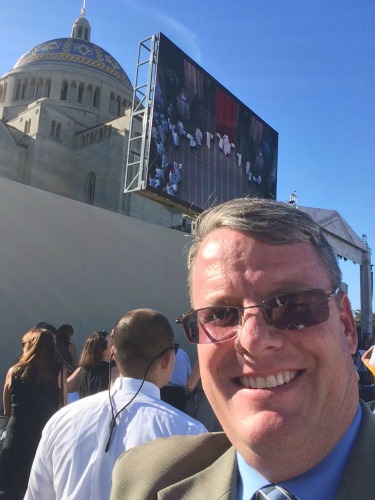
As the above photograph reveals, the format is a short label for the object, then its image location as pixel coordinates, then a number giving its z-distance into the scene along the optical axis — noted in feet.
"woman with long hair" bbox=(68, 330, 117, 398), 13.39
